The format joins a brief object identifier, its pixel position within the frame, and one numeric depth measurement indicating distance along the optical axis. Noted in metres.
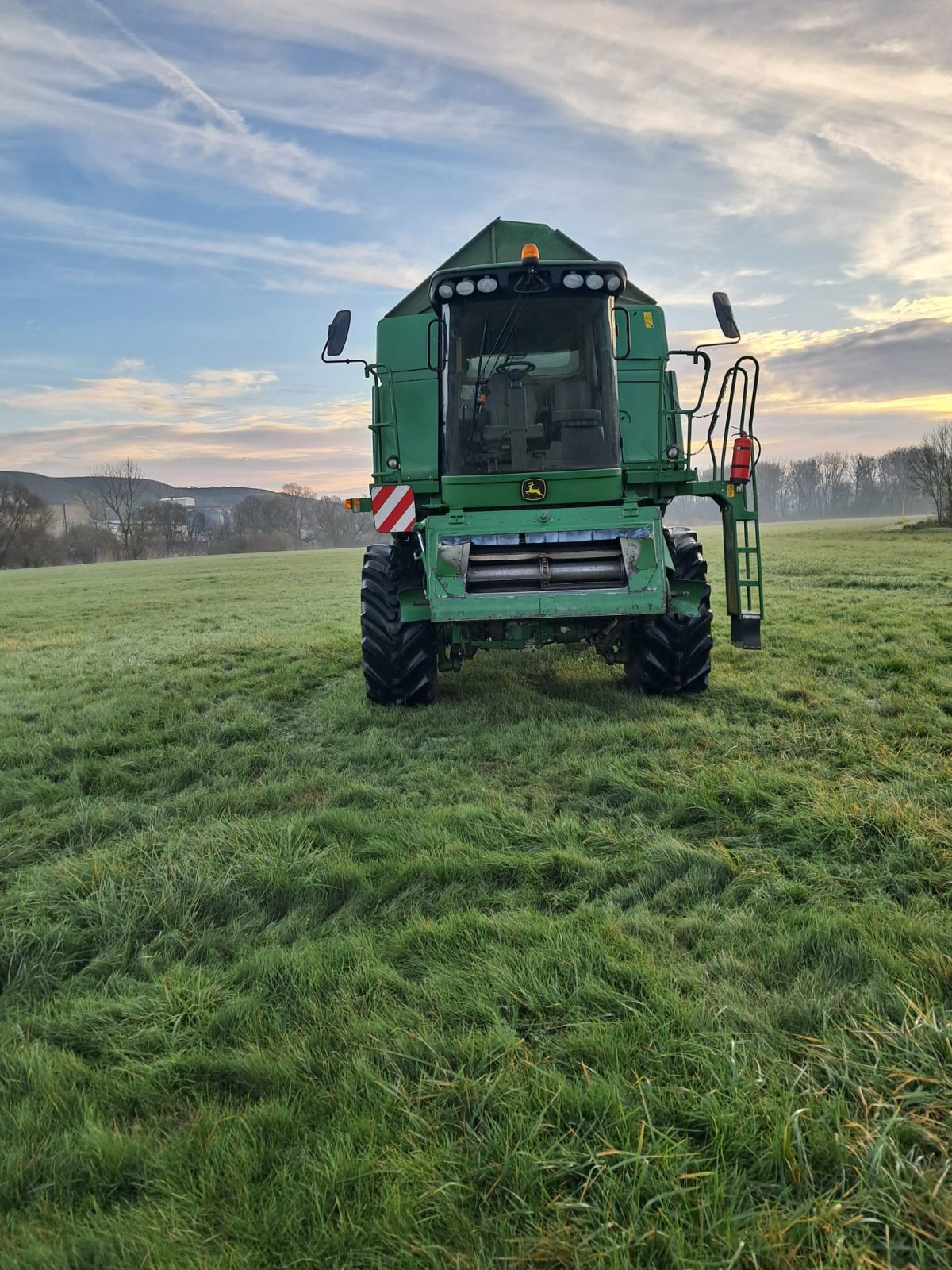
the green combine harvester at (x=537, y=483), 5.44
